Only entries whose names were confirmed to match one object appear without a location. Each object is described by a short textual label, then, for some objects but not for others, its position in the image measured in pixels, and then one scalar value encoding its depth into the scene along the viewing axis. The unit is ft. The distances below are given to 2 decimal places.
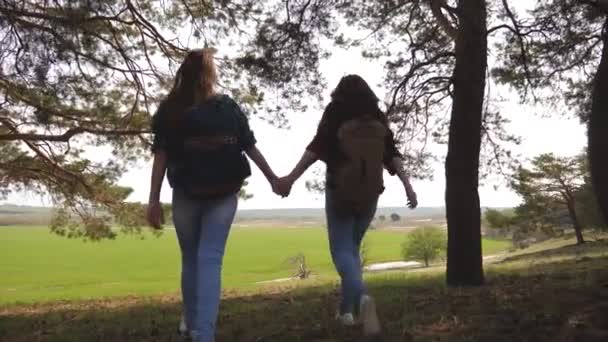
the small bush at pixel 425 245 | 222.89
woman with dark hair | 10.79
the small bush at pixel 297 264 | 159.72
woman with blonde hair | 9.43
